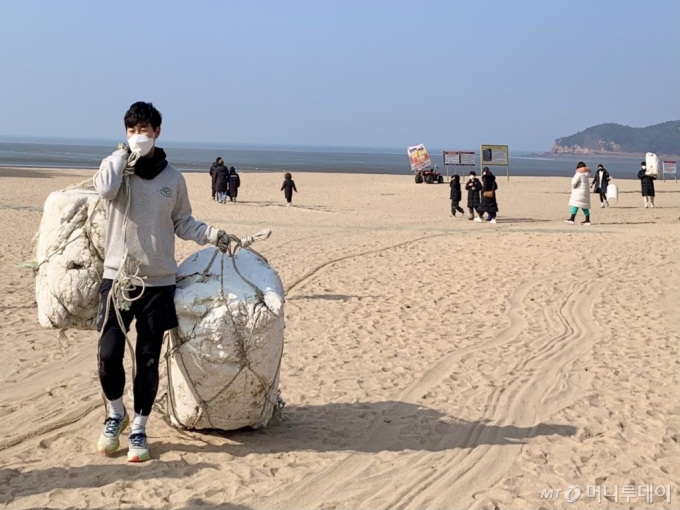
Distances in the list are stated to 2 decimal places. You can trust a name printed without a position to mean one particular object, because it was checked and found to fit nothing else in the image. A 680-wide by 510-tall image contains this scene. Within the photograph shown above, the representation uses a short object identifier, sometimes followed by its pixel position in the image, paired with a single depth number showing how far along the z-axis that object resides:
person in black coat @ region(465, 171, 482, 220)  21.53
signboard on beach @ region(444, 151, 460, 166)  42.03
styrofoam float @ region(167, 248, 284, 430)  4.76
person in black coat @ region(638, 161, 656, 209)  26.19
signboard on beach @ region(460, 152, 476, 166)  43.00
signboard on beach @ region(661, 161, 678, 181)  43.74
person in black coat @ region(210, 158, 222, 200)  26.84
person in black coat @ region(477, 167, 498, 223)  20.48
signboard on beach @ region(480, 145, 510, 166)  40.75
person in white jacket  18.94
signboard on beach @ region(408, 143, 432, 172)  41.66
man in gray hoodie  4.47
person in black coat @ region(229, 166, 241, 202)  26.62
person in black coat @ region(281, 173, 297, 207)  25.81
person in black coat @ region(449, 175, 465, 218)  22.41
